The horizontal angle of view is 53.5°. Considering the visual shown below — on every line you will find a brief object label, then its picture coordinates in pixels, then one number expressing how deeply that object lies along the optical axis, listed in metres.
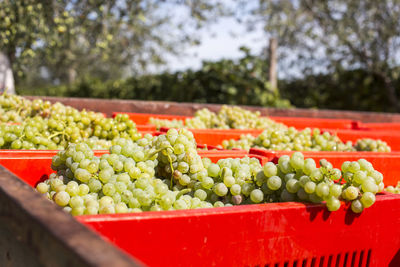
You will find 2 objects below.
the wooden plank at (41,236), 0.63
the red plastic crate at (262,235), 1.02
